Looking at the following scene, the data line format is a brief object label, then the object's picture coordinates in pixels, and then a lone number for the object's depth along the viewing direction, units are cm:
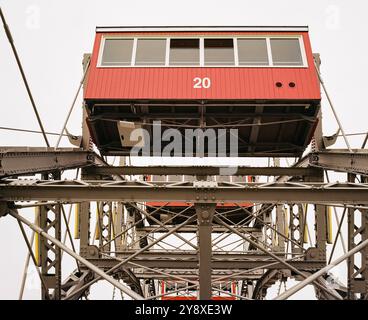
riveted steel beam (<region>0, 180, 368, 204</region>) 828
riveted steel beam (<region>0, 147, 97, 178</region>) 870
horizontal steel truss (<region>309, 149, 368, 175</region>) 1010
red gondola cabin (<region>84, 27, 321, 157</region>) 1302
